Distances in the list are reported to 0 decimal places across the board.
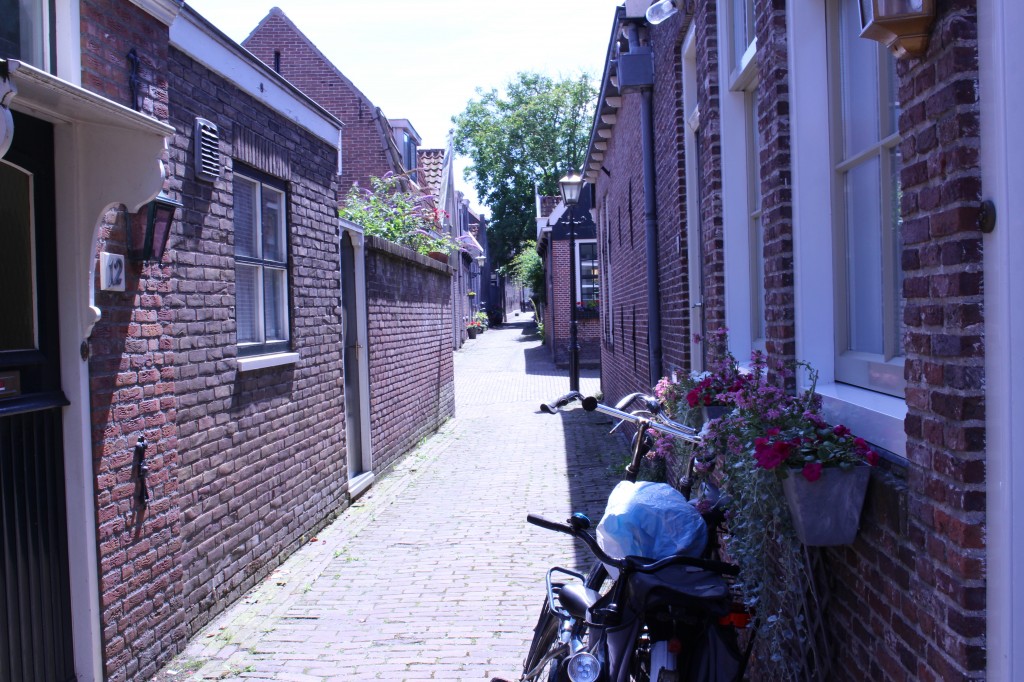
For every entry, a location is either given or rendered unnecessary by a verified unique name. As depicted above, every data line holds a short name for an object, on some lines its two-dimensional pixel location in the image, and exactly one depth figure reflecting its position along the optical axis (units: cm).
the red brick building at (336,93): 2291
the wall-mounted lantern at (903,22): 216
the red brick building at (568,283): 2641
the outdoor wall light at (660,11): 564
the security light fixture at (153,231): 430
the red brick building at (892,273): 202
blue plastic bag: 312
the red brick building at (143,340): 368
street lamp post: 1678
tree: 5231
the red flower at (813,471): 264
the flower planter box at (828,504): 270
